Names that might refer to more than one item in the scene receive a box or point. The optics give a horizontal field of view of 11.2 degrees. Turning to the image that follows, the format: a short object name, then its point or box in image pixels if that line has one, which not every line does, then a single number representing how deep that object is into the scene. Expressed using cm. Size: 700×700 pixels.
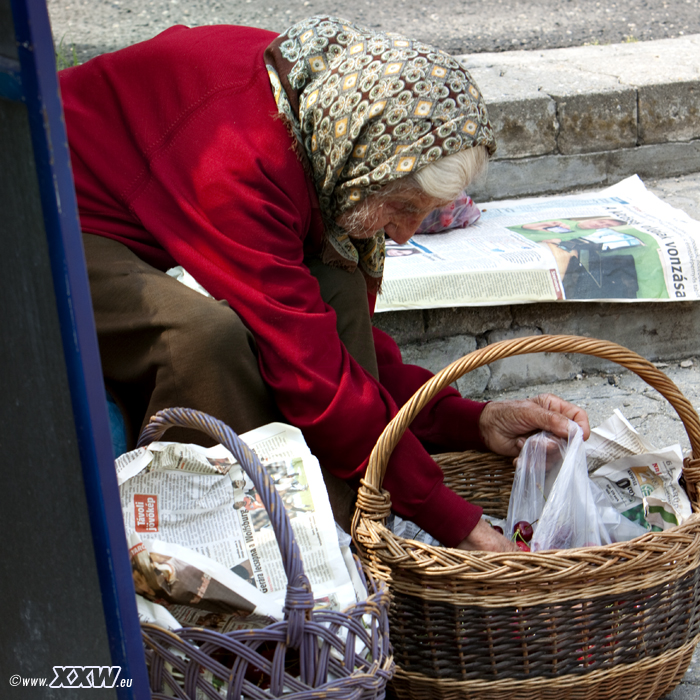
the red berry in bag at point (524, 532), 418
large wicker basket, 395
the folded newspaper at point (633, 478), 414
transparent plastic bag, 410
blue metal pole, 325
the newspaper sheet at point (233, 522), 384
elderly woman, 402
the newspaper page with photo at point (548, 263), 458
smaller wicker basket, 377
